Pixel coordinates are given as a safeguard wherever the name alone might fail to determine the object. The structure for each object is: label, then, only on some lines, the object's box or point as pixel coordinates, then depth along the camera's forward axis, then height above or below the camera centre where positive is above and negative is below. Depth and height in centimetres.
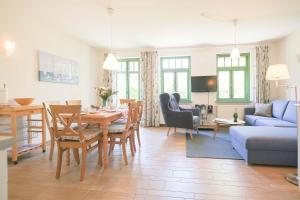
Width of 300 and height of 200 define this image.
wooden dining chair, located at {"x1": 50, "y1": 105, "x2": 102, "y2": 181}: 229 -45
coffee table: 429 -57
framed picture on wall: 398 +66
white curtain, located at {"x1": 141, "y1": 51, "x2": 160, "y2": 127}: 618 +39
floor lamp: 327 +40
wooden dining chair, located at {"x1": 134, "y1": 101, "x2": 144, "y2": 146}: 352 -30
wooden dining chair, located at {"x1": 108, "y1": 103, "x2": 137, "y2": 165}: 287 -50
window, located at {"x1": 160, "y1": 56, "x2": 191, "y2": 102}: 621 +70
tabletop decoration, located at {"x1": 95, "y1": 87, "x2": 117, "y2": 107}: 329 +9
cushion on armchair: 492 -18
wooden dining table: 261 -29
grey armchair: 459 -46
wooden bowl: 316 -4
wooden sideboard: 286 -23
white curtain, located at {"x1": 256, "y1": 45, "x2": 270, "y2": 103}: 559 +61
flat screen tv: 579 +40
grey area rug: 326 -95
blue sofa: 265 -67
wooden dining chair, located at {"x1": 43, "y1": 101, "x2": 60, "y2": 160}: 293 -68
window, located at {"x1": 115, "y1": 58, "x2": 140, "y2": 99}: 650 +62
